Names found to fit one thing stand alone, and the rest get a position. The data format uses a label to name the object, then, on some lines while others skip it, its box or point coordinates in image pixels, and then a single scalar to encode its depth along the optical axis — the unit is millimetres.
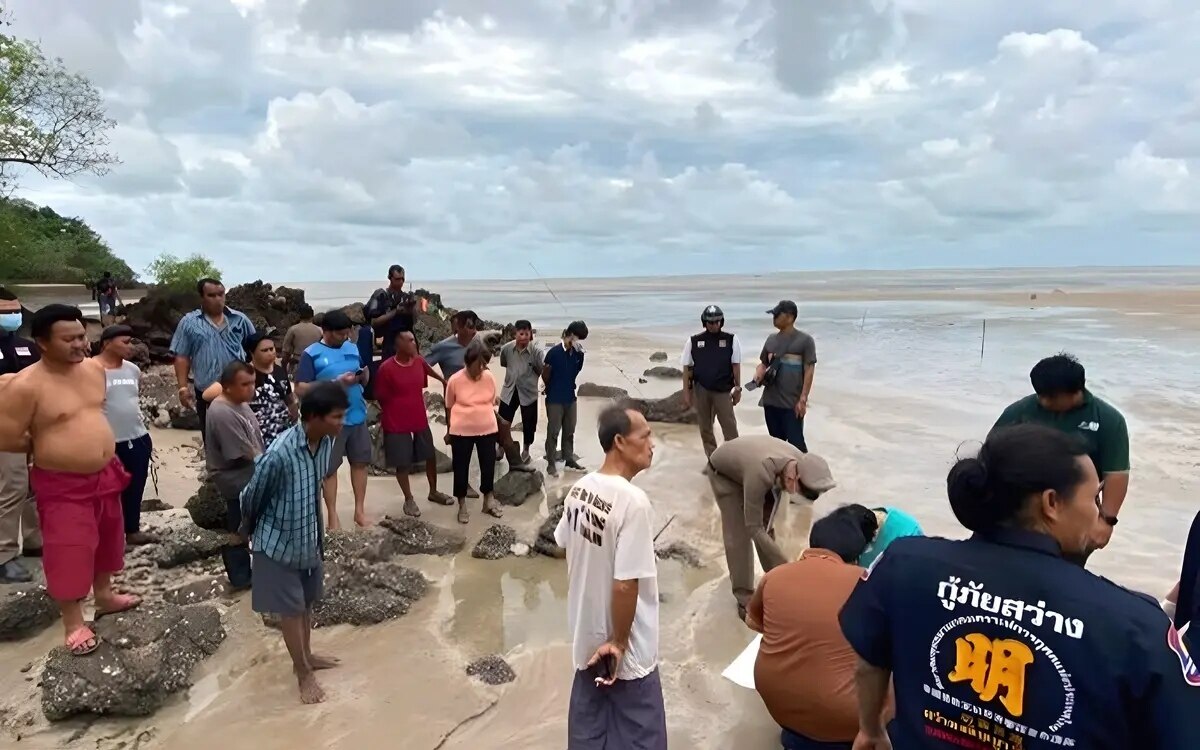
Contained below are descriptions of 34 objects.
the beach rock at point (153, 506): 6672
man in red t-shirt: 6965
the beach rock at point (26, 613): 4605
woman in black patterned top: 5617
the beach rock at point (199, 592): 5125
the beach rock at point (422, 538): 6156
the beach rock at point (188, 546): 5535
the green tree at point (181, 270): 23344
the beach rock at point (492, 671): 4340
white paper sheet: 4102
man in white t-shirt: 2832
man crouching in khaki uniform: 4637
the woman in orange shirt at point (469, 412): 6992
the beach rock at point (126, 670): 3812
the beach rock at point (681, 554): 6138
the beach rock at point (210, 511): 6027
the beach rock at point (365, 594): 4957
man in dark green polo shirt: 3863
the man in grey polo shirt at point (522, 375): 8320
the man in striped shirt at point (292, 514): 3846
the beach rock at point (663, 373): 16312
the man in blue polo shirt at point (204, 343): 6199
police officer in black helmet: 7977
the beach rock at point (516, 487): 7512
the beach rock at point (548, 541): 6176
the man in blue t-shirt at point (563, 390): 8410
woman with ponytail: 1573
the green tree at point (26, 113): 18031
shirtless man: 4102
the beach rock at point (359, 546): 5371
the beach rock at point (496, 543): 6117
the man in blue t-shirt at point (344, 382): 6137
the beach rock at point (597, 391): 13508
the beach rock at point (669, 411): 11352
